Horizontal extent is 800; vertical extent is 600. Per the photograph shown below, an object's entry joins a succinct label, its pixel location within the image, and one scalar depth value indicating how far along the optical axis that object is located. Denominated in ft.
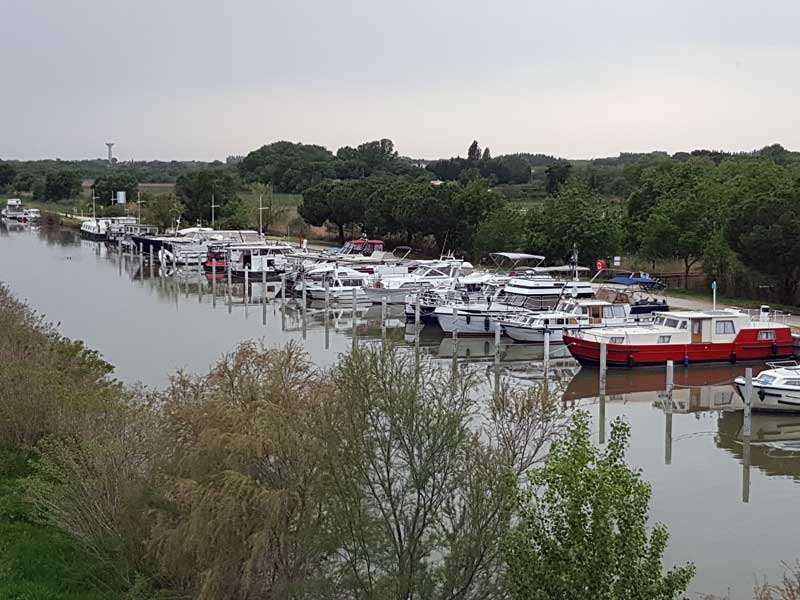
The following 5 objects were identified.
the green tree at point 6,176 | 616.39
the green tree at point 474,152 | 590.96
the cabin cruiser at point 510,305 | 139.95
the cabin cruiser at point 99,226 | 332.60
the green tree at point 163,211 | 324.19
